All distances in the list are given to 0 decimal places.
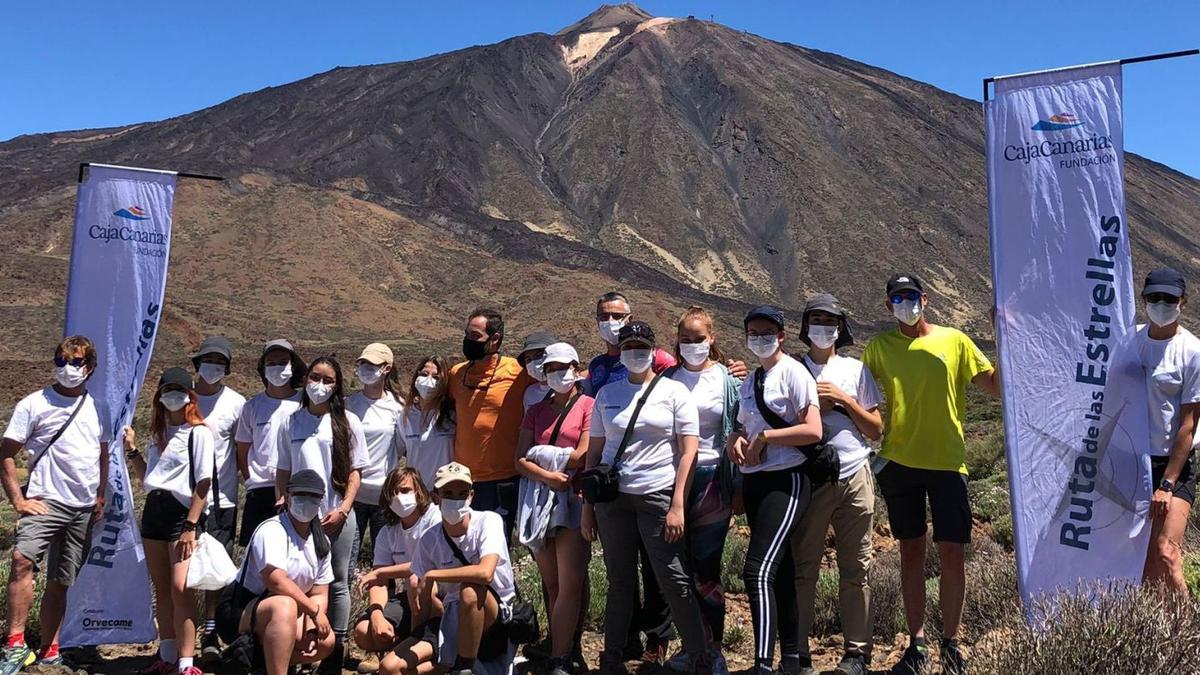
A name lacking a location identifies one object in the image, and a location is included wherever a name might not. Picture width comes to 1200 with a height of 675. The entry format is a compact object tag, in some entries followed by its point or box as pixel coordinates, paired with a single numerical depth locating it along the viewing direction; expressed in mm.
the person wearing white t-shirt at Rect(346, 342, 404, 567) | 5742
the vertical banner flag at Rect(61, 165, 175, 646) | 5887
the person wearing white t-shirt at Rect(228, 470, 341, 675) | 4871
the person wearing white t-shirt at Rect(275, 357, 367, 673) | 5383
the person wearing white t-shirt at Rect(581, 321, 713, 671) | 4781
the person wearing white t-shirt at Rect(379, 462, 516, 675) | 4898
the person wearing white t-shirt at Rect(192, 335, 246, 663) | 5500
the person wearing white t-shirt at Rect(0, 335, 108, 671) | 5312
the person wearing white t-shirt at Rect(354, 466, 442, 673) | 5090
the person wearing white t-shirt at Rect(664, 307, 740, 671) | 4934
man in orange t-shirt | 5562
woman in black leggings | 4629
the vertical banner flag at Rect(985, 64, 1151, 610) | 4629
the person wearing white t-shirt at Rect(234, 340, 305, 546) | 5523
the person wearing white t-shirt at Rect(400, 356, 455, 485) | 5789
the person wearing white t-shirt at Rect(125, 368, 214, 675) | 5305
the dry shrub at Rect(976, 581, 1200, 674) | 3795
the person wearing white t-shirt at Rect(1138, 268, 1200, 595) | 4504
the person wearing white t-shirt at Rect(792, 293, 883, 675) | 4832
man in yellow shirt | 4809
